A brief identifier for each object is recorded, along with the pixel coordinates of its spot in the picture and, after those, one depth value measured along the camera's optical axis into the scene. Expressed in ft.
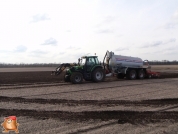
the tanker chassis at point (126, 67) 72.08
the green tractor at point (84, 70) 60.64
